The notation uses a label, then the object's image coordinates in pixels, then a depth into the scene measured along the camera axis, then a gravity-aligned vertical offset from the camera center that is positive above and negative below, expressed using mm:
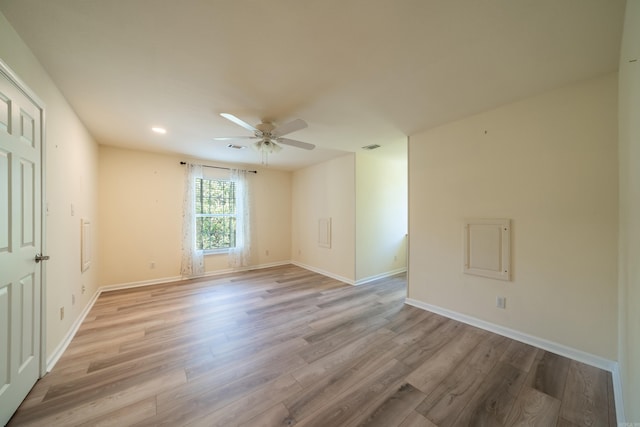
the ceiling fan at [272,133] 2340 +930
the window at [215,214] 4895 -16
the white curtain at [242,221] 5297 -181
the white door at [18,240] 1379 -184
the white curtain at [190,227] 4617 -284
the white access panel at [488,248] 2428 -385
